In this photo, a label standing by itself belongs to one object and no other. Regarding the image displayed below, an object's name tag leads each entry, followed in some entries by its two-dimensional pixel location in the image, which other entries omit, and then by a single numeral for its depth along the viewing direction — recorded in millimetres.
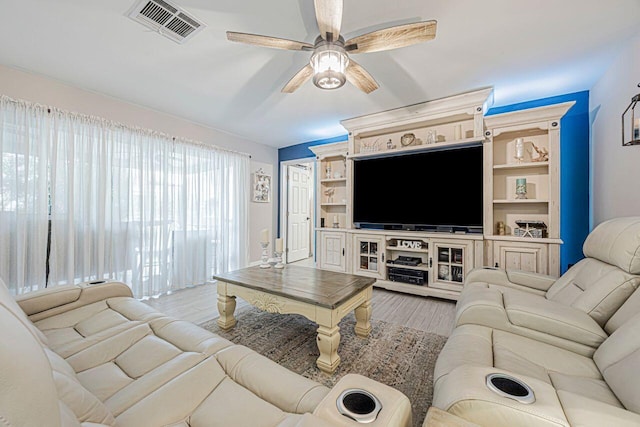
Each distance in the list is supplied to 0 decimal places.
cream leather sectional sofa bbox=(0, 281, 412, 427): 420
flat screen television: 3184
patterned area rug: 1702
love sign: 3484
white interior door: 5699
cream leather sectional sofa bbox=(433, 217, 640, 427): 756
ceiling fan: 1522
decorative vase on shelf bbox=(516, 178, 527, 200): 3057
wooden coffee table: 1810
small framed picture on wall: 5047
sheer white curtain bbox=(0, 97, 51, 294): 2402
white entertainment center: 2848
